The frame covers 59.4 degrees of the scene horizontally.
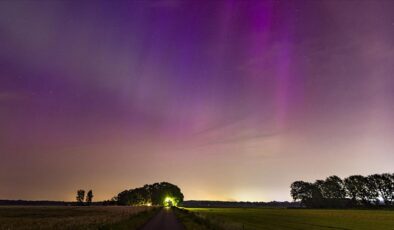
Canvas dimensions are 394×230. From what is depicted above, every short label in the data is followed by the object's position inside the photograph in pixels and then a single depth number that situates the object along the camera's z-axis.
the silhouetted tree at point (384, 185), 169.12
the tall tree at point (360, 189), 171.25
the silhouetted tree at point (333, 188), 183.94
